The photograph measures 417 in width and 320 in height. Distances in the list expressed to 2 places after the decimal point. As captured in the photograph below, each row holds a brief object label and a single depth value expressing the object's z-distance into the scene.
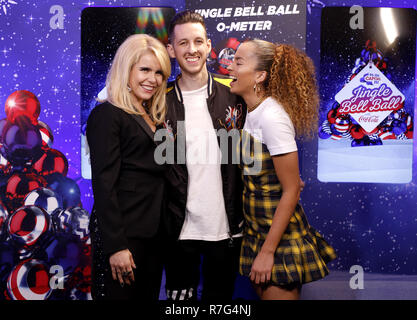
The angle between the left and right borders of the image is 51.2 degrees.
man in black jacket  1.98
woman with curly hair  1.79
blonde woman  1.76
